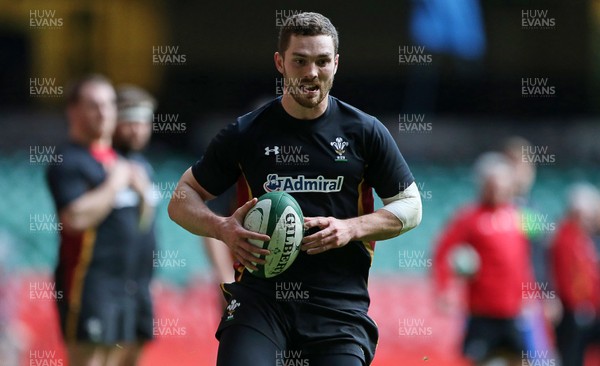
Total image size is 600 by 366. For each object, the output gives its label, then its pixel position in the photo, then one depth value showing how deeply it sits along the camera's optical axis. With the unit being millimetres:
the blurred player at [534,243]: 20859
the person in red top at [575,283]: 22000
